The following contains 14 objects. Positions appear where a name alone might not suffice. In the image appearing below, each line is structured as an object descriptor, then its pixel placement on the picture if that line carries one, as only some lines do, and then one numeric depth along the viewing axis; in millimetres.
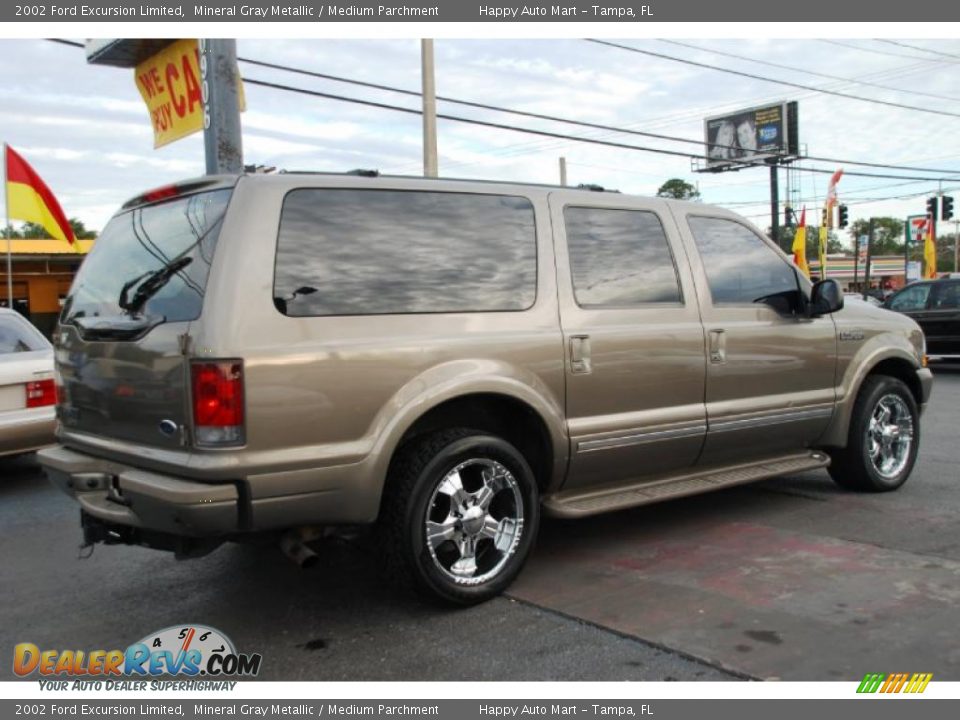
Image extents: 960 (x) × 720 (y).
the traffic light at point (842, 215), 40688
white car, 6785
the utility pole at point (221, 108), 8203
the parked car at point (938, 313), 14188
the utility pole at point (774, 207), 45328
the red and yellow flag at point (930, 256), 36688
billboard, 64875
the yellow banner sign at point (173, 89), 9672
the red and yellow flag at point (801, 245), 30011
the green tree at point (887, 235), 119500
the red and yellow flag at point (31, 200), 12055
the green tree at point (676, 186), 72412
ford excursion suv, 3480
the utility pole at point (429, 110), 15219
